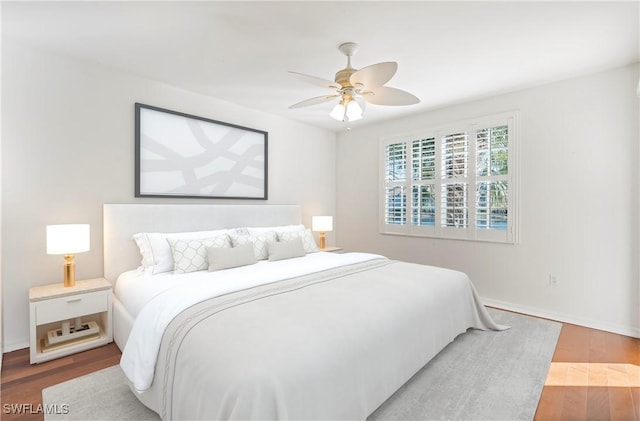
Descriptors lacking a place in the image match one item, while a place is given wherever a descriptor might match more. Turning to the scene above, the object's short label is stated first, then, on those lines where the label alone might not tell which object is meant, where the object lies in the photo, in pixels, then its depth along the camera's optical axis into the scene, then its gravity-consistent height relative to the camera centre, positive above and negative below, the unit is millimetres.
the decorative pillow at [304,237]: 3648 -333
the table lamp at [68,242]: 2486 -260
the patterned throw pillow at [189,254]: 2771 -400
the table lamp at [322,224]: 4648 -217
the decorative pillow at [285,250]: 3342 -439
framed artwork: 3275 +623
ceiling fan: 2193 +942
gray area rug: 1822 -1186
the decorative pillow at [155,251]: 2842 -383
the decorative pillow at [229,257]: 2816 -441
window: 3680 +367
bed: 1331 -647
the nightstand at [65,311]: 2363 -807
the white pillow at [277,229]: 3682 -241
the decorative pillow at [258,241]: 3230 -336
